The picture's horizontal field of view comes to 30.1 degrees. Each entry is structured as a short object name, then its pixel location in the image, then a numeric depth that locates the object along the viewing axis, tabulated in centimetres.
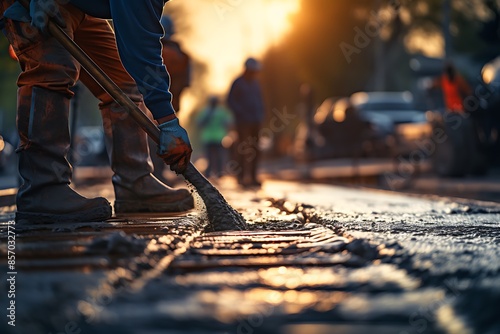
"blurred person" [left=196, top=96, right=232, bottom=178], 1991
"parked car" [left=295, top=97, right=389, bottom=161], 1973
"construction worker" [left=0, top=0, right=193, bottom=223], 398
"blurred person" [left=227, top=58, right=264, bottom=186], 1434
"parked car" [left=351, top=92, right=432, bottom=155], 1958
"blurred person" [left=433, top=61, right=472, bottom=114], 1460
